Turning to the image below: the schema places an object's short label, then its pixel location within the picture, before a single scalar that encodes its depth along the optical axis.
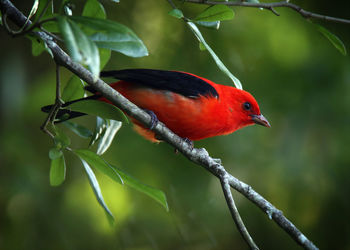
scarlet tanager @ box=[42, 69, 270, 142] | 6.91
